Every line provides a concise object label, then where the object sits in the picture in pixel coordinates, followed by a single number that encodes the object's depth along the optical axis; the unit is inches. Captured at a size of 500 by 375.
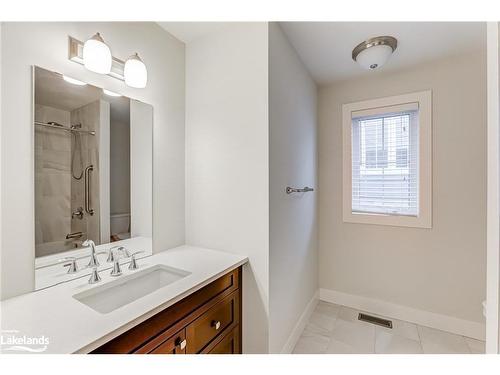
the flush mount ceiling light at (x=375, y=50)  60.7
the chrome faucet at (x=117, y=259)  43.8
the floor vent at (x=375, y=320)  74.5
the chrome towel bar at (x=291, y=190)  59.7
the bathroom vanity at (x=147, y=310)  27.4
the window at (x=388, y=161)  73.5
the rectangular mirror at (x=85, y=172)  39.0
